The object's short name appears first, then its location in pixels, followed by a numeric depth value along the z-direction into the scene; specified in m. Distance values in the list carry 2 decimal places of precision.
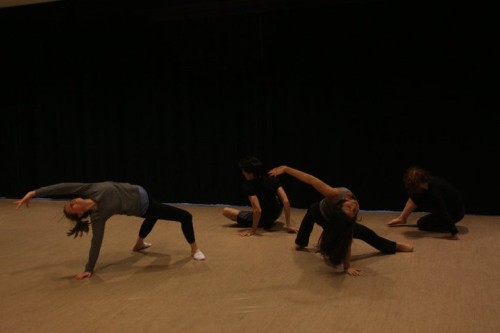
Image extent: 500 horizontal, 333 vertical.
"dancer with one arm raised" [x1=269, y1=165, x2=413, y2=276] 3.33
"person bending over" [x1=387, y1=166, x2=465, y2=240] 4.33
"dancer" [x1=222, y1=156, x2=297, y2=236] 4.59
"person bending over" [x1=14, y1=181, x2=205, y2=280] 3.36
